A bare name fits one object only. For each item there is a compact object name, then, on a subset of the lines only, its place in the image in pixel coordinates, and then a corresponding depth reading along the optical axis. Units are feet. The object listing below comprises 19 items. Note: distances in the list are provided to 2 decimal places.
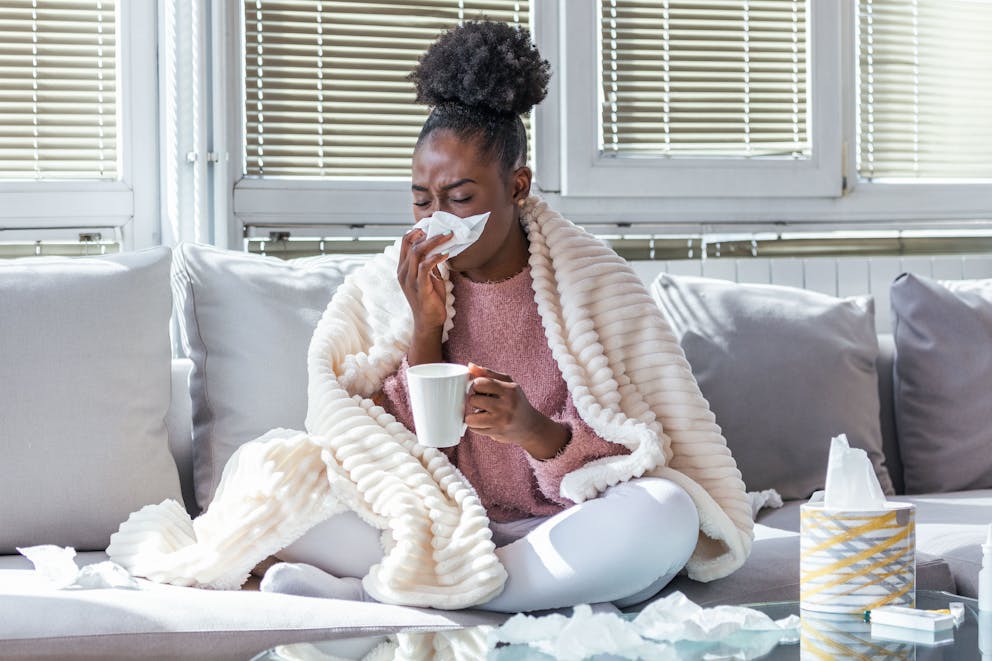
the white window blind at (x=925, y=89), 18.22
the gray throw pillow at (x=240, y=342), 13.53
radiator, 16.69
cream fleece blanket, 11.87
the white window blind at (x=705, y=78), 17.13
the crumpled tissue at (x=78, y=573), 11.72
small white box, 10.16
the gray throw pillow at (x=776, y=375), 14.59
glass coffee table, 9.96
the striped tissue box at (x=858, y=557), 10.21
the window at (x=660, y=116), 15.94
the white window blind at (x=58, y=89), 15.32
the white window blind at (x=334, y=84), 15.89
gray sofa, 11.05
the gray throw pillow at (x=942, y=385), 15.11
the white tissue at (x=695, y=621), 10.20
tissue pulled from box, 10.29
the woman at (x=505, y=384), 11.67
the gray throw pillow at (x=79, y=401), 12.87
